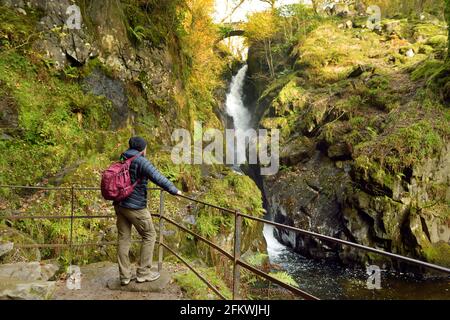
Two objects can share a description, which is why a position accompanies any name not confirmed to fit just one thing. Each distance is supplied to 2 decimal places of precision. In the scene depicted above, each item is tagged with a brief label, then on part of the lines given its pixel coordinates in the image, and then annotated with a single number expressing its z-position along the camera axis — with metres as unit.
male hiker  4.35
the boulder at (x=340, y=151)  17.38
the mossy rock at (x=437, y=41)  20.47
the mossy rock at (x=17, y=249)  5.87
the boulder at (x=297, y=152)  19.61
